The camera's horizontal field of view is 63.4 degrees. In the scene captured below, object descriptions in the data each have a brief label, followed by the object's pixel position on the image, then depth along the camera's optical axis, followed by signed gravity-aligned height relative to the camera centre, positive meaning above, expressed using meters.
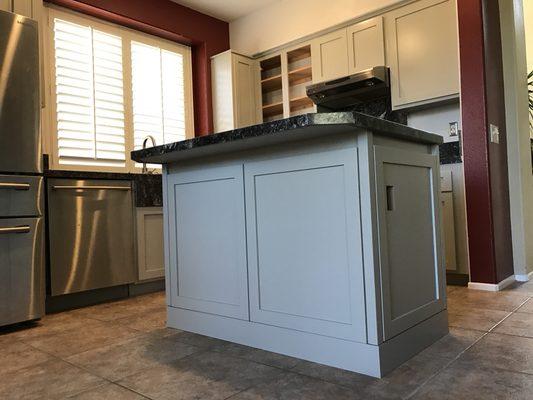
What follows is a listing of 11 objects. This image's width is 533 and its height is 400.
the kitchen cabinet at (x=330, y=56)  3.97 +1.46
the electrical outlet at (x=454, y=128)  3.57 +0.64
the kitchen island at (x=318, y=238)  1.47 -0.11
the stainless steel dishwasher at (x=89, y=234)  2.76 -0.09
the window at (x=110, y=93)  3.59 +1.17
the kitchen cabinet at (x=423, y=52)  3.31 +1.24
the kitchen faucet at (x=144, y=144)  3.80 +0.67
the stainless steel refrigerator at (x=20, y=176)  2.29 +0.26
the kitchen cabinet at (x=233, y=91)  4.54 +1.32
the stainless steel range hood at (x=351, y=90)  3.64 +1.08
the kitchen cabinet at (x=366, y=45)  3.70 +1.44
